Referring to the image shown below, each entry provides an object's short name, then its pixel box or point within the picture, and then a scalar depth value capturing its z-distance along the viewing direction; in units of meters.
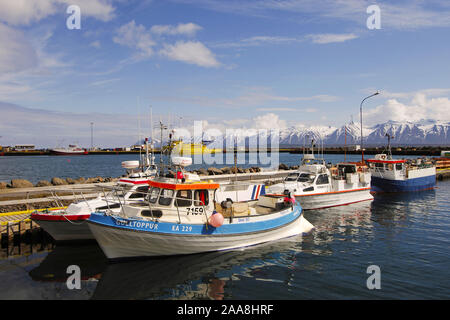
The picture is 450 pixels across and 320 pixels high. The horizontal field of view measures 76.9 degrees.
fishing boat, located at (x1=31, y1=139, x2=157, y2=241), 13.62
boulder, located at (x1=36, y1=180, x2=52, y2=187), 28.05
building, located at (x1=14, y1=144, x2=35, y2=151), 165.51
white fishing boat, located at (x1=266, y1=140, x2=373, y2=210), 22.38
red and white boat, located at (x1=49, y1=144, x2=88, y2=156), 141.62
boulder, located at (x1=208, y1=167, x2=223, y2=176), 40.87
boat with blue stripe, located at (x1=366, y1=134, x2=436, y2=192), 30.73
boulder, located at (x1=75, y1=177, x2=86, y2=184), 31.24
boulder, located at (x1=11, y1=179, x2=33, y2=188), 27.86
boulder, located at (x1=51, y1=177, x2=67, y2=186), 29.59
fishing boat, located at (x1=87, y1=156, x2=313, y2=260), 11.57
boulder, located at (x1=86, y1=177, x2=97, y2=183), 31.38
